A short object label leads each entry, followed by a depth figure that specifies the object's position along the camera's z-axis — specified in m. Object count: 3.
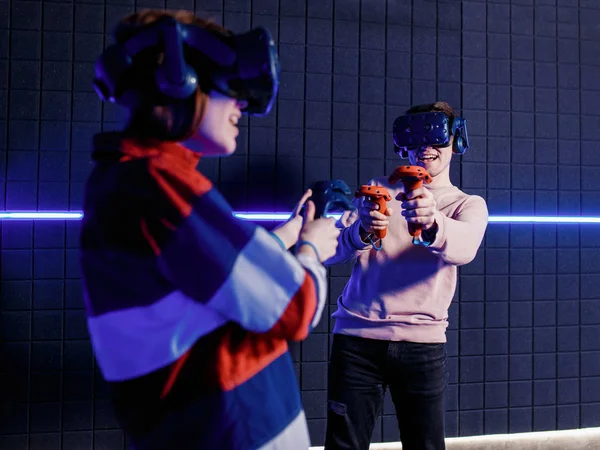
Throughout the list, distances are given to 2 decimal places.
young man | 1.81
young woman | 0.84
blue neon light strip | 2.62
